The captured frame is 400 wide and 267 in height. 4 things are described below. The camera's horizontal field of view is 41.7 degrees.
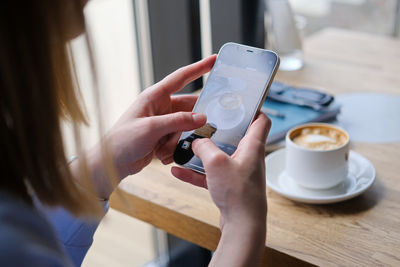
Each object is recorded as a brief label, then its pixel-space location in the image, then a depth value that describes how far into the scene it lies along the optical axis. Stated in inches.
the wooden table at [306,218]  29.4
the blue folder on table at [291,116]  40.4
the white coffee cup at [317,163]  32.9
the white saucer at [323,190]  32.8
